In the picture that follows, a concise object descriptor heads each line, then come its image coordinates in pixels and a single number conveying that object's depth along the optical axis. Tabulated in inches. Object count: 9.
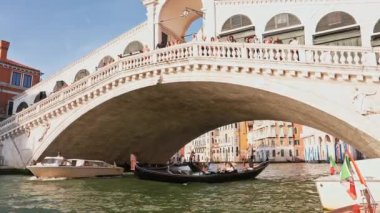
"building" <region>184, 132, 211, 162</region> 2854.3
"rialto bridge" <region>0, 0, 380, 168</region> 395.5
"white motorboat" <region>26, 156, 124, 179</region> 611.5
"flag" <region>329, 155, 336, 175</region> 289.9
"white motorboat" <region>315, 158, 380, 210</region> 270.4
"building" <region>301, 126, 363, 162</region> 1672.0
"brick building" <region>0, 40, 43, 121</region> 957.5
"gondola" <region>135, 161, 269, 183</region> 568.7
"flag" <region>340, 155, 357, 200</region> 215.0
